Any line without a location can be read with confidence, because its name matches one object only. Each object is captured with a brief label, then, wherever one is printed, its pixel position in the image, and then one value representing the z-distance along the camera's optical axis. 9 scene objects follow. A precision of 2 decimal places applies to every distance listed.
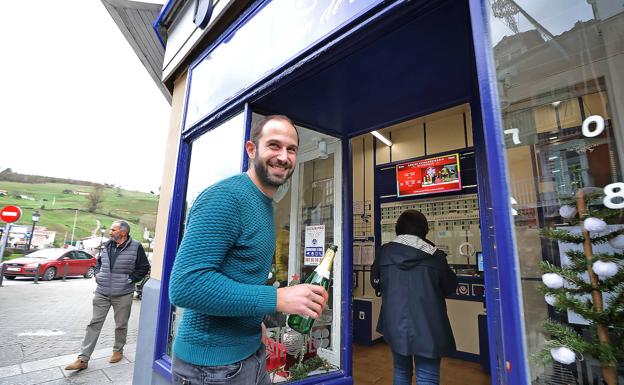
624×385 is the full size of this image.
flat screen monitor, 4.98
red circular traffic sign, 12.38
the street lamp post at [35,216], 17.75
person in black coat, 2.51
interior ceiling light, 5.68
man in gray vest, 4.37
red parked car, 14.09
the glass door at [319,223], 3.14
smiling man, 1.04
